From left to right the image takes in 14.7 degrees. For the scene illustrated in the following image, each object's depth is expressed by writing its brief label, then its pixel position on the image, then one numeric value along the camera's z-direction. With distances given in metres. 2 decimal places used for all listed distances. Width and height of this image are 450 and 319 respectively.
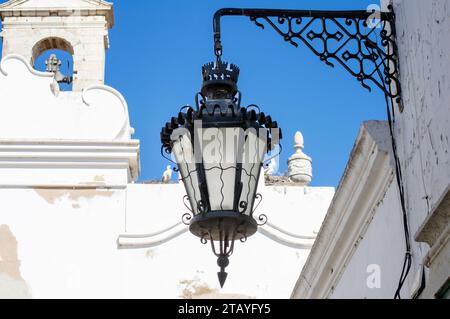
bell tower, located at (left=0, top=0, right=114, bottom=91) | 23.82
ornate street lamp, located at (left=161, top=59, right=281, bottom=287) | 7.45
